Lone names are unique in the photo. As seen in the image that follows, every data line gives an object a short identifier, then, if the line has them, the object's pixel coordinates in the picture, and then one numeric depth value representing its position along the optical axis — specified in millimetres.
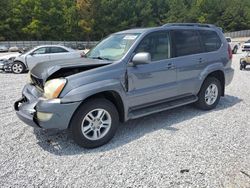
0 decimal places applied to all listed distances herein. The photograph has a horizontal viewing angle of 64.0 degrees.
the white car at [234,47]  18959
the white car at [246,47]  18337
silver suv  2890
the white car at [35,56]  9320
